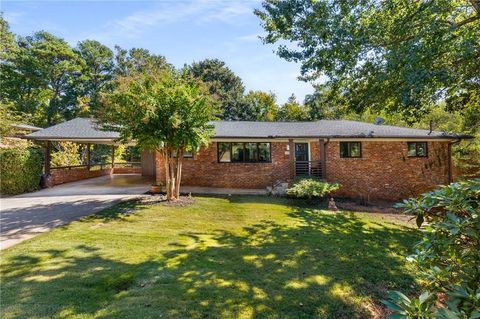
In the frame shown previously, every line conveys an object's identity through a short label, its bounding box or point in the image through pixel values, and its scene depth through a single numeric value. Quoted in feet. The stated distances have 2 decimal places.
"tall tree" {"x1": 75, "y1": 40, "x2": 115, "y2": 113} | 117.70
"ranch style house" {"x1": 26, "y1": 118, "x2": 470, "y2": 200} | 48.88
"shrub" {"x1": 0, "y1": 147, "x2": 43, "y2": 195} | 43.52
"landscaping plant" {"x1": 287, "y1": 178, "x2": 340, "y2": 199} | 41.73
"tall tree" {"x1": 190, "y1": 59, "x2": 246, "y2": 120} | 115.24
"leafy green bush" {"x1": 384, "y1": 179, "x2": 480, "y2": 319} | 6.61
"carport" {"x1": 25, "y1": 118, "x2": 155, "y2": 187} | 48.44
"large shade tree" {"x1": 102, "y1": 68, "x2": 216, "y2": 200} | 32.65
